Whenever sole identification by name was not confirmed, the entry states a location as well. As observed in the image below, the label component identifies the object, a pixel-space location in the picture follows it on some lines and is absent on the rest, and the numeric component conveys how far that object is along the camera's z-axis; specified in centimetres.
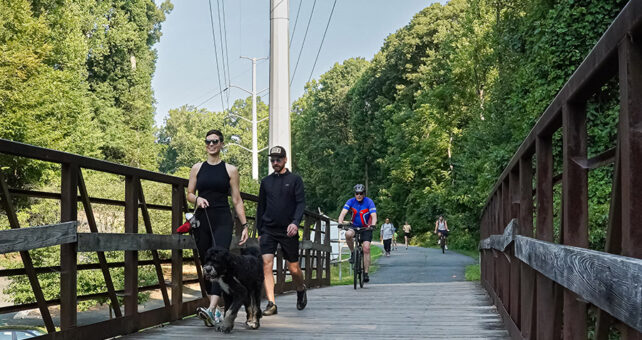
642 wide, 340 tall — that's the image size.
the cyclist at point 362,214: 1378
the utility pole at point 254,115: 5297
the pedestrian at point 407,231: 5515
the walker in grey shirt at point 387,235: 3928
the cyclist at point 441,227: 4449
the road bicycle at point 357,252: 1389
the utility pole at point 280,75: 1413
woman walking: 722
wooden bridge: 232
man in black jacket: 877
